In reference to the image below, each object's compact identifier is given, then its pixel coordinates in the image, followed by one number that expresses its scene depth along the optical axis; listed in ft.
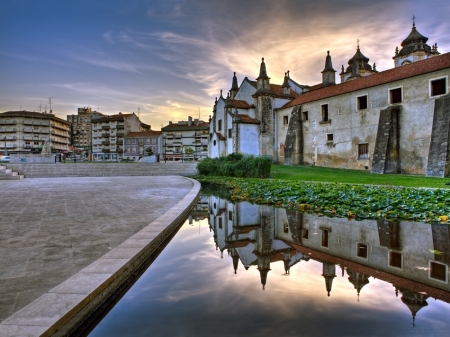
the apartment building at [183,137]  282.77
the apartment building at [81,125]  416.05
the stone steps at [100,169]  94.07
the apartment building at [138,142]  279.28
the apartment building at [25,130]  297.12
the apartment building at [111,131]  294.87
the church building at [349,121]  75.51
